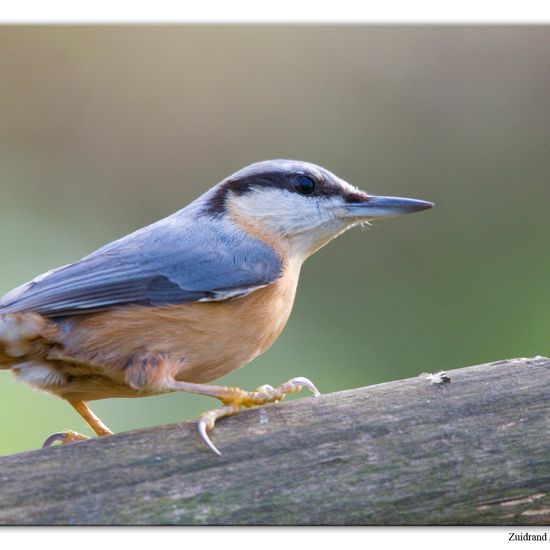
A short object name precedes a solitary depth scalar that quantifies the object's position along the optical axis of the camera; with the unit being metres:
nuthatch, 2.05
